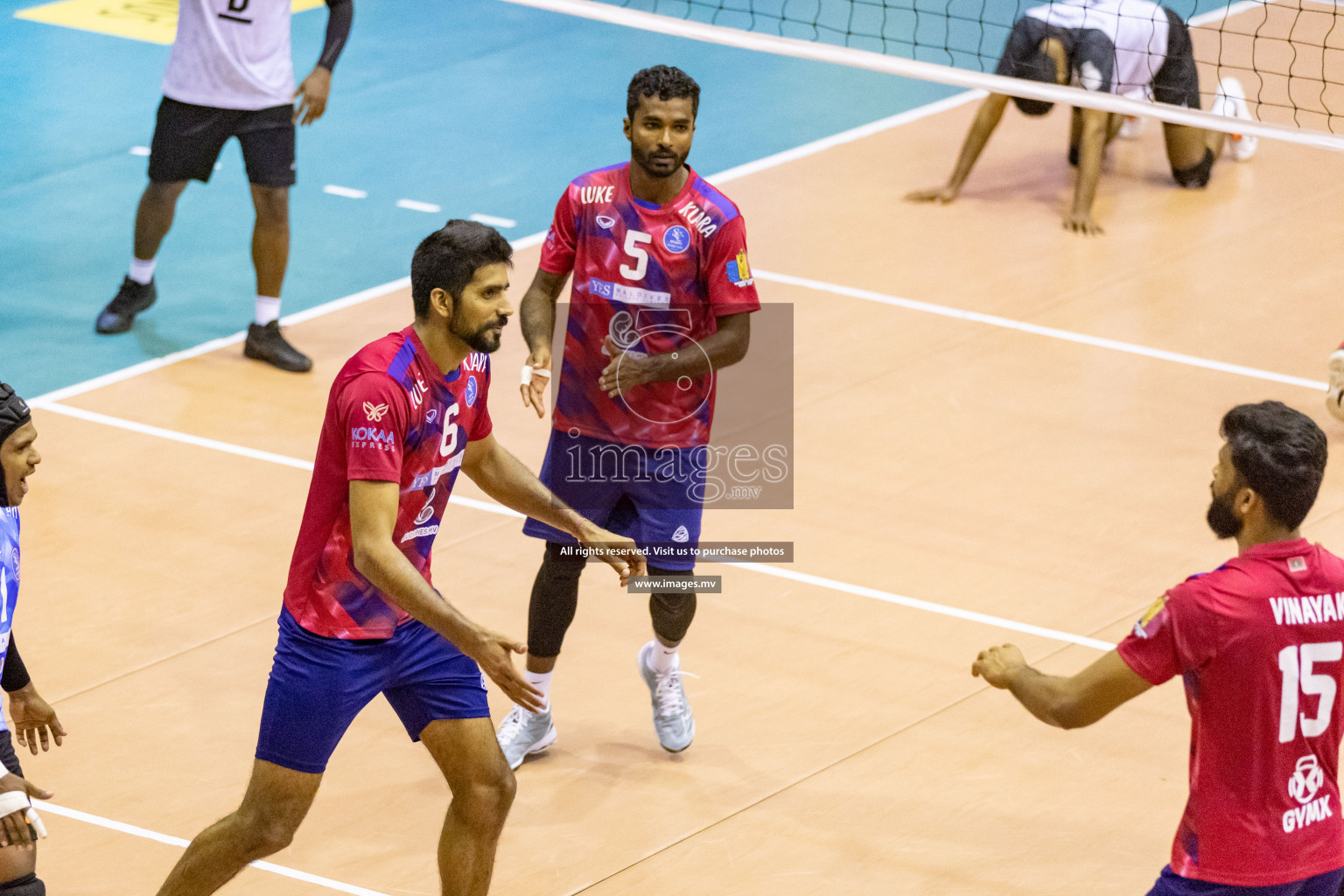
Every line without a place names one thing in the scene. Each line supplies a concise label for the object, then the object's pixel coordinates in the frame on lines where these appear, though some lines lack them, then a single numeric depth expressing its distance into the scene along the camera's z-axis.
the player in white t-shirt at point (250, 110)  19.44
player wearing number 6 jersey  9.74
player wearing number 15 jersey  8.20
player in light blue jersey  9.05
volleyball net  29.97
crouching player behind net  24.52
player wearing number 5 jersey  12.26
